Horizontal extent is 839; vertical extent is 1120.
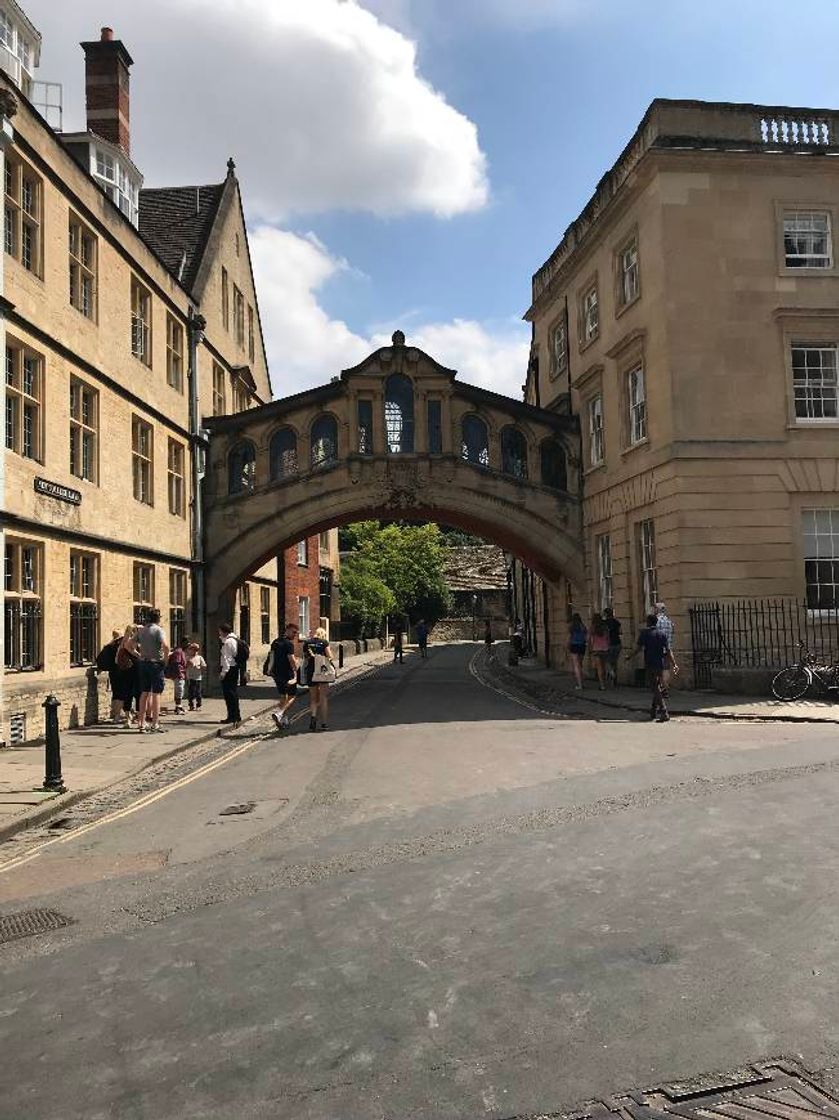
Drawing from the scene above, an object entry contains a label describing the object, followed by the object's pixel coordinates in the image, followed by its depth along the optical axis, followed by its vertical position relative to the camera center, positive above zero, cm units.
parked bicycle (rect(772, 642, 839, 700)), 1789 -140
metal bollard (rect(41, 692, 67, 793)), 1025 -143
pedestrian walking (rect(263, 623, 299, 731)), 1678 -82
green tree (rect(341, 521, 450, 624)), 6606 +389
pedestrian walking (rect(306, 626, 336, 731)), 1578 -84
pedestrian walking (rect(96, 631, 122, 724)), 1738 -70
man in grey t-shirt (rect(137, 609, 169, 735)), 1617 -76
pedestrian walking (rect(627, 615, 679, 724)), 1583 -88
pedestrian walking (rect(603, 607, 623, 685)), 2261 -64
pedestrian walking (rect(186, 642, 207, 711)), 2012 -109
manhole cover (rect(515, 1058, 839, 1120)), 326 -174
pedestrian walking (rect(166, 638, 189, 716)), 1984 -98
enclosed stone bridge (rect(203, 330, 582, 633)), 2634 +440
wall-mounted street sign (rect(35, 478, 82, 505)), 1538 +230
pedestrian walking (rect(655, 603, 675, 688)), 1839 -21
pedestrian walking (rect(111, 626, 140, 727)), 1698 -91
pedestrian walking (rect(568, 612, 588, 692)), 2316 -70
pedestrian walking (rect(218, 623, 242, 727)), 1697 -95
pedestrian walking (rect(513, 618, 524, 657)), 3528 -98
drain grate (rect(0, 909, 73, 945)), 557 -180
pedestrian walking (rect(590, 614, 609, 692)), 2242 -74
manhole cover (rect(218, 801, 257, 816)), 900 -182
